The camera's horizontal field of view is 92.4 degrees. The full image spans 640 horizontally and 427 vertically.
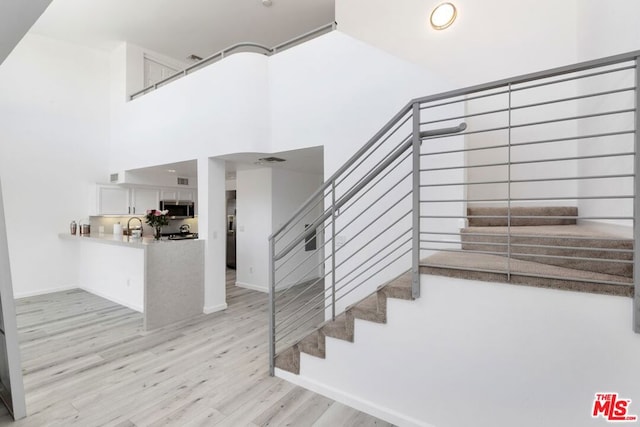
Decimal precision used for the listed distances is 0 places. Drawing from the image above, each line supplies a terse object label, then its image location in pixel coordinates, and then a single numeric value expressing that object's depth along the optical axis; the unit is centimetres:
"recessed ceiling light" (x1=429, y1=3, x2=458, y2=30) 365
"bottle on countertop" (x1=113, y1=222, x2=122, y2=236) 558
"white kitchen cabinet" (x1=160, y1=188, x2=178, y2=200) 691
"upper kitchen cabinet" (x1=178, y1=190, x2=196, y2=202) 719
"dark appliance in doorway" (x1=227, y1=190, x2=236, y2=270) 750
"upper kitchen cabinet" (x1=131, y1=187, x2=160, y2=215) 652
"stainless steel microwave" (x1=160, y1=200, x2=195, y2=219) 690
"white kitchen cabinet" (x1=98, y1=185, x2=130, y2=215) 611
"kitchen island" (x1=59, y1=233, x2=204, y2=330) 397
